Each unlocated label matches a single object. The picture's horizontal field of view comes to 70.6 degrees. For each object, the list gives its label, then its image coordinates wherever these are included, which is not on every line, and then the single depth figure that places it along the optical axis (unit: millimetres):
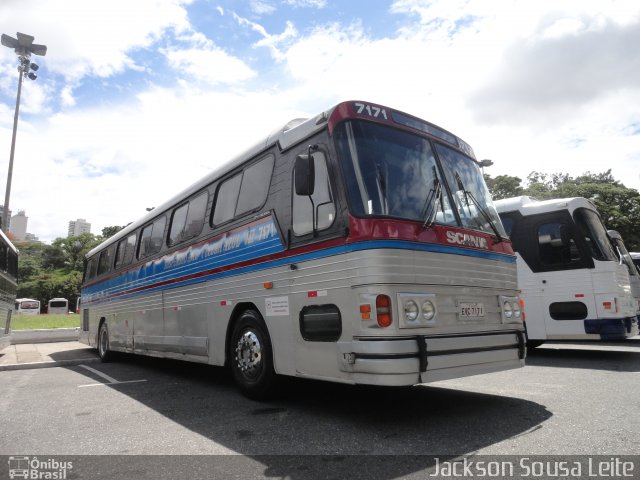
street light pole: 21641
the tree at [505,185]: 41281
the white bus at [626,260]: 9714
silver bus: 4047
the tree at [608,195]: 35438
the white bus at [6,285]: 12039
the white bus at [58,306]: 53647
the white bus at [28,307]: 49750
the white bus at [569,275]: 8508
